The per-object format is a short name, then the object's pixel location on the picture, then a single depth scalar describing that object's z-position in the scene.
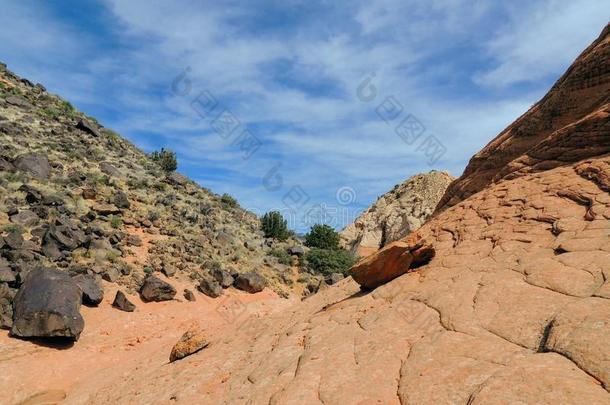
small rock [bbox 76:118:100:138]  40.62
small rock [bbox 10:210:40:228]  20.47
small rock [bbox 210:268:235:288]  24.27
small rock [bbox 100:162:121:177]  31.95
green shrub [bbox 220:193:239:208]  41.21
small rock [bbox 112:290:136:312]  18.47
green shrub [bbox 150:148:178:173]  45.72
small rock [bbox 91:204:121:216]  25.17
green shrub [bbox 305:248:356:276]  32.16
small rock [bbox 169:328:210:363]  11.64
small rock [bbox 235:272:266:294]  24.67
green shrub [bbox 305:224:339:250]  39.03
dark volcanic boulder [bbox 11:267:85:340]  14.34
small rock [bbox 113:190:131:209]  27.08
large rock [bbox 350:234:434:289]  9.74
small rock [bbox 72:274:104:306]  17.59
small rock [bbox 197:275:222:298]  22.92
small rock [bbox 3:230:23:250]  18.23
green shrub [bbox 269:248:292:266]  31.75
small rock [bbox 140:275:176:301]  20.20
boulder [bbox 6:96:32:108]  38.14
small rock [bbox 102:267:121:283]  20.06
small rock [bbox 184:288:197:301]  21.61
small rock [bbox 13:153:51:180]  25.91
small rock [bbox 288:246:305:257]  34.03
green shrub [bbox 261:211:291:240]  37.81
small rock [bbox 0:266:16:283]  15.99
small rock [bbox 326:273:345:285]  30.04
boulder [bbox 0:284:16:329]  14.71
